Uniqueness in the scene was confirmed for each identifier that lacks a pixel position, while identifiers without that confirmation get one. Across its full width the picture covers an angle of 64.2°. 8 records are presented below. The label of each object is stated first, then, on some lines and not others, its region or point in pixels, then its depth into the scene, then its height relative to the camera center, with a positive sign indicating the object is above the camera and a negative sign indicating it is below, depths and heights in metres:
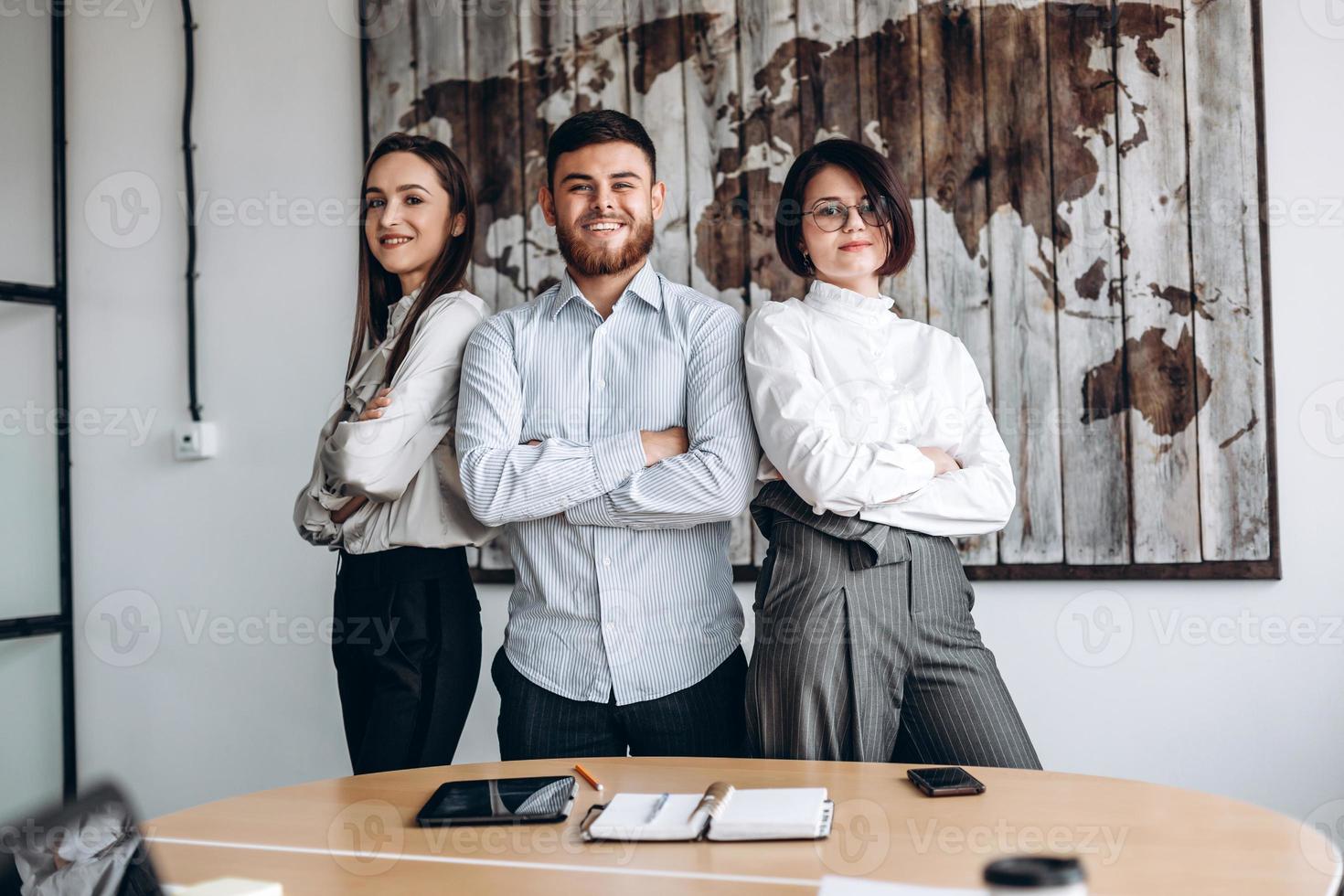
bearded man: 1.80 -0.03
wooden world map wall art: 2.26 +0.53
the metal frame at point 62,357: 3.09 +0.32
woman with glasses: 1.67 -0.08
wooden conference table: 1.08 -0.43
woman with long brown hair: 1.96 -0.11
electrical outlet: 2.97 +0.06
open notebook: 1.19 -0.42
